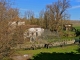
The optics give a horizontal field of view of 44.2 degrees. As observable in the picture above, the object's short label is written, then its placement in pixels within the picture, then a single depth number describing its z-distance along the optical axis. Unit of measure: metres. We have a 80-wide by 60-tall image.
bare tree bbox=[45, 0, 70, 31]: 34.97
